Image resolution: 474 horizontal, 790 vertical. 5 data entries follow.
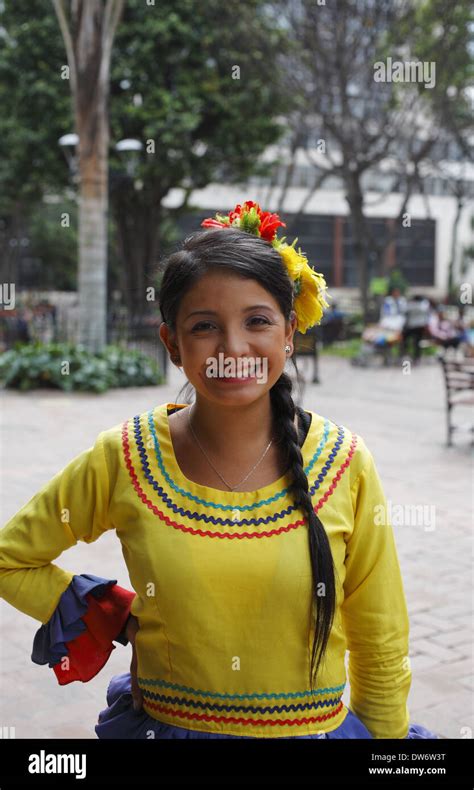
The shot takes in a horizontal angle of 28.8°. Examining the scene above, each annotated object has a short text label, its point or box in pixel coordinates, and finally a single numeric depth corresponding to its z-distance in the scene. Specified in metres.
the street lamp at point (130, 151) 16.09
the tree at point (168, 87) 21.31
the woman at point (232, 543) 1.79
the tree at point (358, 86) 19.45
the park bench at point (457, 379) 9.05
